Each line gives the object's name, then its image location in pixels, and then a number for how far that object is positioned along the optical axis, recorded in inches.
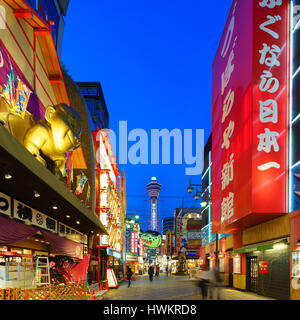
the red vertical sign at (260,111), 824.3
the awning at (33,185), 290.5
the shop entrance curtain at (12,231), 396.9
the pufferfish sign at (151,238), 4073.6
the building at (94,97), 2800.2
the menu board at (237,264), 1204.0
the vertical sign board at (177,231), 3068.4
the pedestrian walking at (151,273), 1663.4
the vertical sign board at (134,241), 2377.0
